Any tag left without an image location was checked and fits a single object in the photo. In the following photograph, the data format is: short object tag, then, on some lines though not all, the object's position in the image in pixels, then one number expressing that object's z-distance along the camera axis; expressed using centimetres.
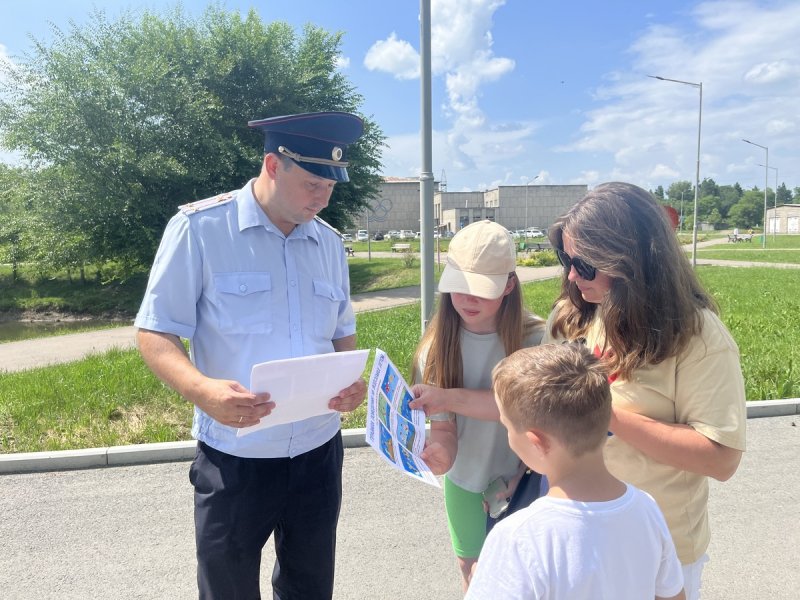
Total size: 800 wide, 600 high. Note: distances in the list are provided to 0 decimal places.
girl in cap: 208
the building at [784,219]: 7944
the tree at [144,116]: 1912
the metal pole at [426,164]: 550
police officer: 200
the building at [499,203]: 8931
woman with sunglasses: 157
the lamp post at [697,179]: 2055
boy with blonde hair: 121
